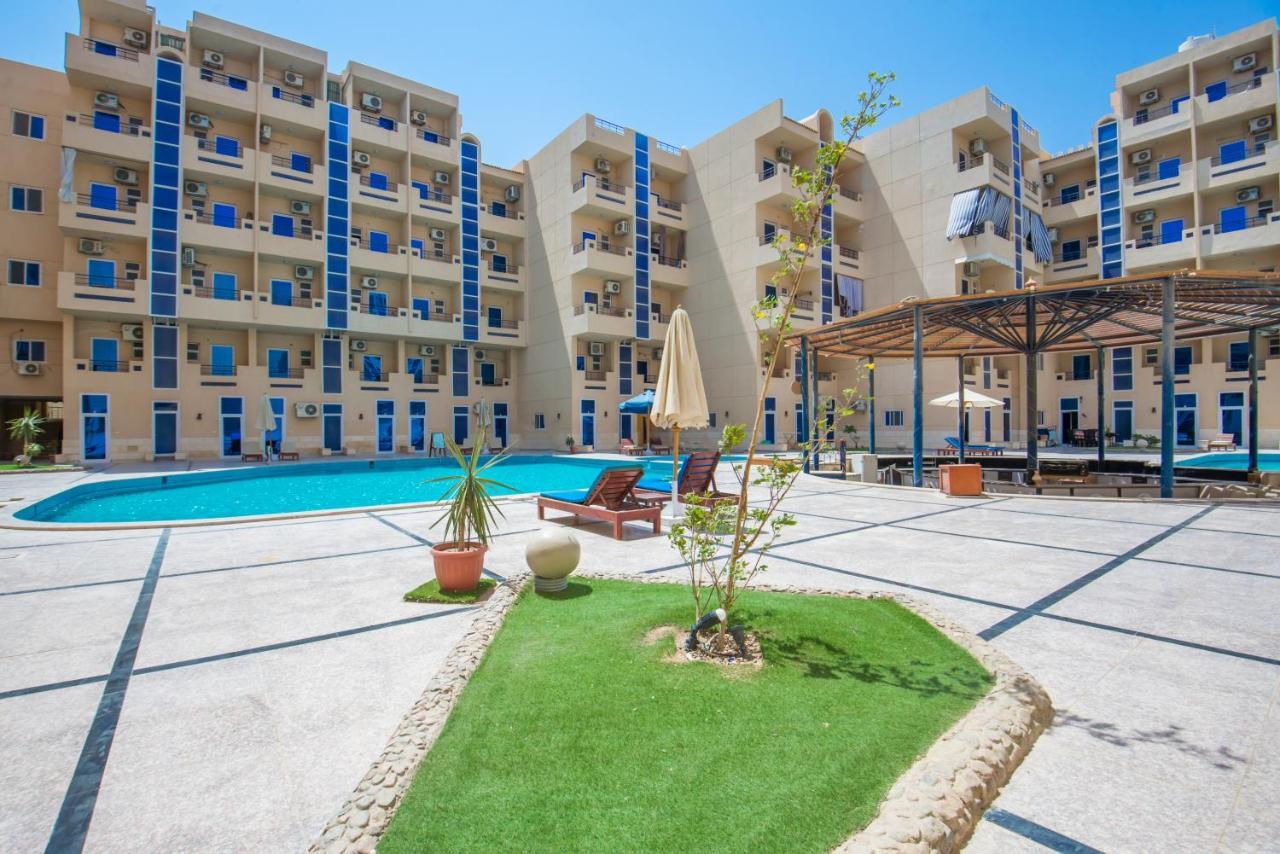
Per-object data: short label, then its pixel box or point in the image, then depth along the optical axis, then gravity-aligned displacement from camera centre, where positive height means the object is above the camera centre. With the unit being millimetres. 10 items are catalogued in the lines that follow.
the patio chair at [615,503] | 7895 -1115
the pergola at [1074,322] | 10250 +2334
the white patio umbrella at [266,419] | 22066 +287
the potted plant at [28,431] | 19359 -150
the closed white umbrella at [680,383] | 8625 +644
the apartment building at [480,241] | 21781 +8622
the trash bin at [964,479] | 11297 -1034
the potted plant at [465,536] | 5137 -1005
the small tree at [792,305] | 3506 +791
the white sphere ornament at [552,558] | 5099 -1149
